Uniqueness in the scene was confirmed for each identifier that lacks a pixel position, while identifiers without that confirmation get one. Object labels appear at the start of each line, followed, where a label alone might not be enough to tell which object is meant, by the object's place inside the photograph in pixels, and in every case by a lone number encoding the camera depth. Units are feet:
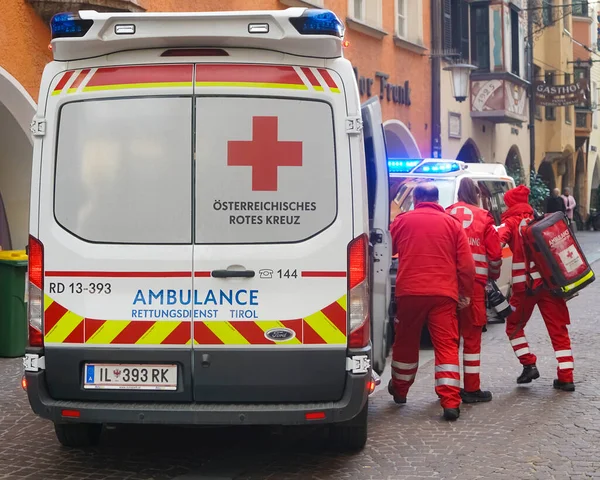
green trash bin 34.37
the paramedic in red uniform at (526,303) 28.68
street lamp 70.59
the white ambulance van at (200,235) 18.94
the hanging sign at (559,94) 102.47
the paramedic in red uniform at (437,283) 25.00
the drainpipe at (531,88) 102.06
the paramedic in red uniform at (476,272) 26.89
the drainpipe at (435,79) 75.97
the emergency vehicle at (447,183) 40.16
